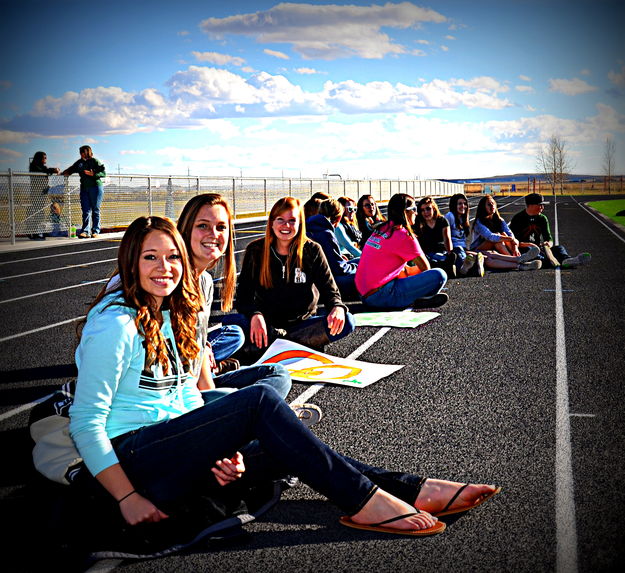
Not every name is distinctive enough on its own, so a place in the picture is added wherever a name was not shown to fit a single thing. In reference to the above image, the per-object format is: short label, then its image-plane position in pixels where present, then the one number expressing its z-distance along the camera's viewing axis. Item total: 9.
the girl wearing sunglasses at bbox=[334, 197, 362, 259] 11.10
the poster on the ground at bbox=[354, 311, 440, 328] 8.46
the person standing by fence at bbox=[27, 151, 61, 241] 19.93
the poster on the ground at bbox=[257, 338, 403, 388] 6.00
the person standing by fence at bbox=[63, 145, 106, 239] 20.34
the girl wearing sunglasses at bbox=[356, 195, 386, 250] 12.28
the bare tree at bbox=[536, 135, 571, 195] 116.56
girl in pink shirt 8.82
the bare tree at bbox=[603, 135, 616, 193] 112.72
